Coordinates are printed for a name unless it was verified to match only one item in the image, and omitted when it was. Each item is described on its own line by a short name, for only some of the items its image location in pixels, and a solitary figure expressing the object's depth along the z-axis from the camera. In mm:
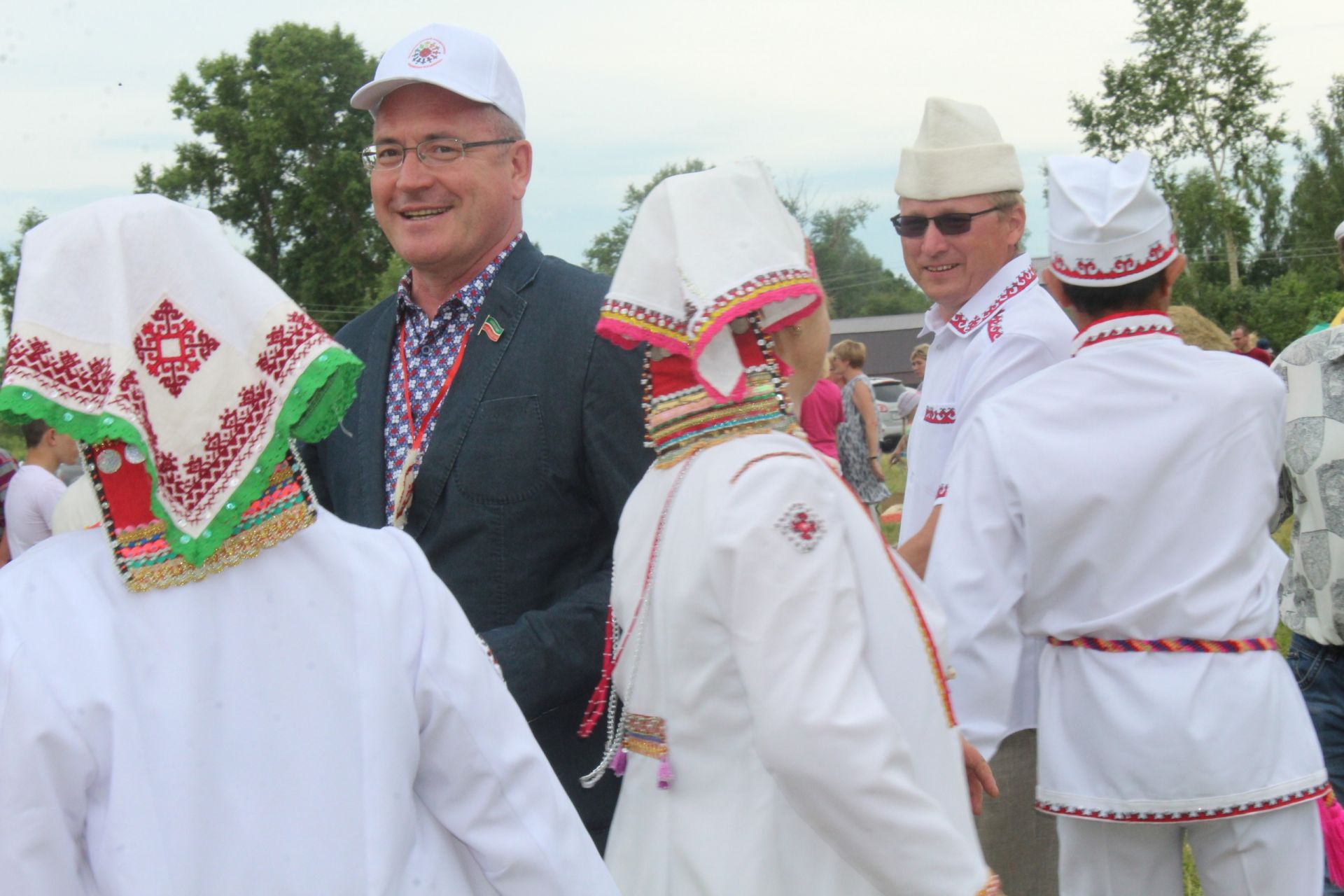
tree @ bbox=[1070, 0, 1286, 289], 42000
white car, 28531
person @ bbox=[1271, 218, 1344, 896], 3791
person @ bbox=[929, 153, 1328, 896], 2820
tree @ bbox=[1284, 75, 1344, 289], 47000
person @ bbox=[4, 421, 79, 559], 6590
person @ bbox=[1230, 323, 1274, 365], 14538
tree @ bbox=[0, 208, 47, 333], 28641
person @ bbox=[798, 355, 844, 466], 9812
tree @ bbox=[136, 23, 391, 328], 40094
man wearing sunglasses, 3406
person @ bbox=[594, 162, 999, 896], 1956
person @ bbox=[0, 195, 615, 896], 1594
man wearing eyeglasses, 2795
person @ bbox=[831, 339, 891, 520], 11273
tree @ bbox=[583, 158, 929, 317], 68812
